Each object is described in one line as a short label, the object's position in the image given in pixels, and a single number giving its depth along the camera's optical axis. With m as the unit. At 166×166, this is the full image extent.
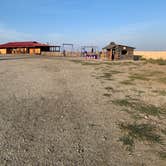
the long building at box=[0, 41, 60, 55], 44.96
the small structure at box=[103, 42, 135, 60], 32.13
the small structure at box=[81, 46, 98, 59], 34.44
